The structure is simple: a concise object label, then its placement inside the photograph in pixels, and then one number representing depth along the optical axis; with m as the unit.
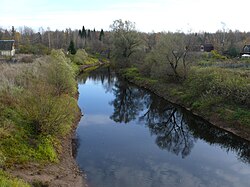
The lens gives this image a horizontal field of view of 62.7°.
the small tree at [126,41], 45.96
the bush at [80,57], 55.97
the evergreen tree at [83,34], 94.21
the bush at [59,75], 19.81
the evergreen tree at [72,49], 65.37
